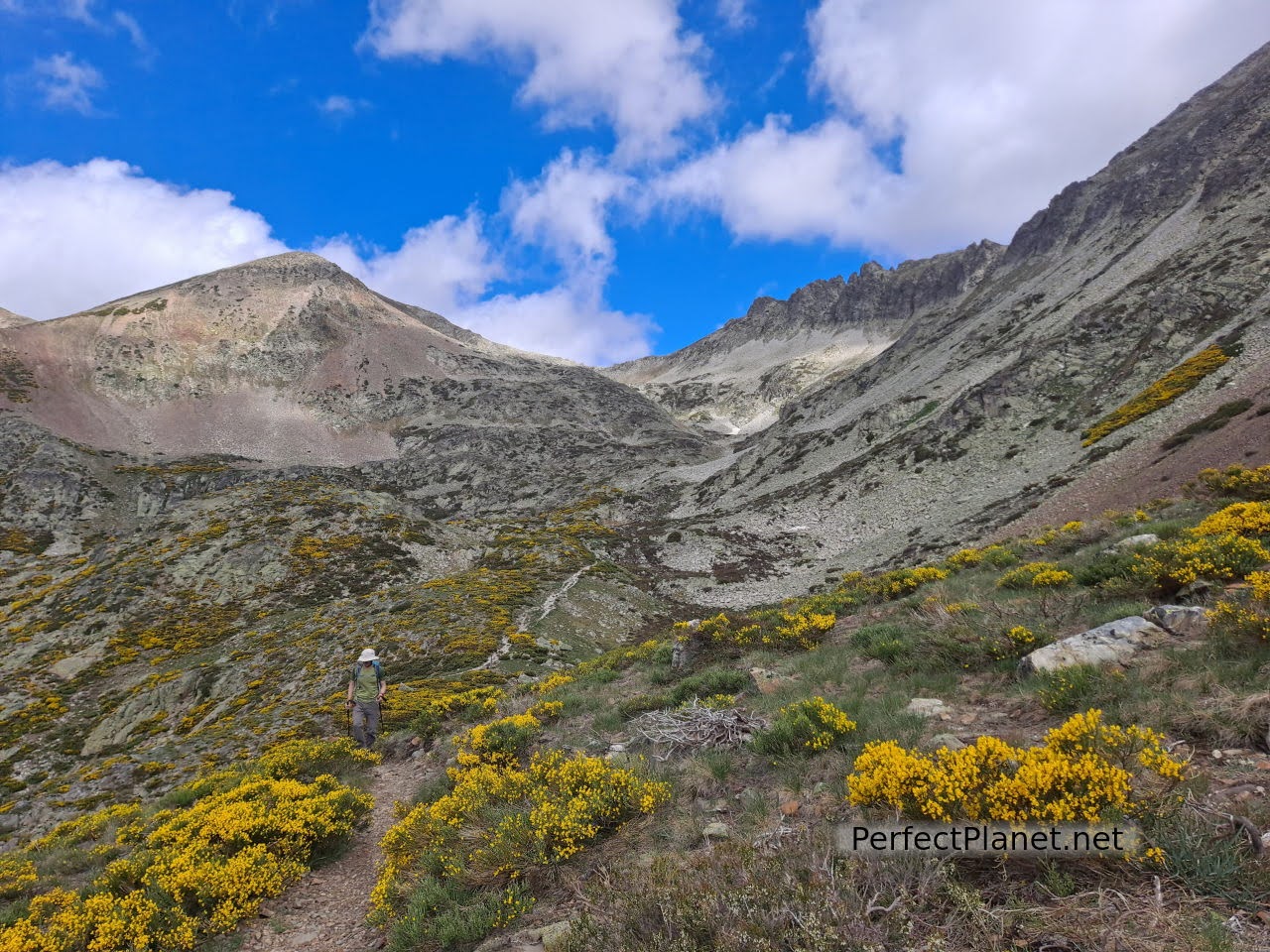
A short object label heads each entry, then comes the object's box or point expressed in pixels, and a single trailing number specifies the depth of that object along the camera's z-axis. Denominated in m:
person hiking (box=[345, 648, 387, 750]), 15.09
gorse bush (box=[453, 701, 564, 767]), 10.88
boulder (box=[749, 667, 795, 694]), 10.56
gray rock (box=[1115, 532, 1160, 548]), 11.05
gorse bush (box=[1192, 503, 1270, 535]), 9.63
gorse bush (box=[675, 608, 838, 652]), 13.30
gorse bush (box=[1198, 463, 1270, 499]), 13.77
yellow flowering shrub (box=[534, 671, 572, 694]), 15.73
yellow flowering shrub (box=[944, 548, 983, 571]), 16.72
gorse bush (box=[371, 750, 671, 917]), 6.42
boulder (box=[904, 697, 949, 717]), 7.38
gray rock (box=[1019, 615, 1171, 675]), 7.03
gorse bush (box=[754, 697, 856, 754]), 7.11
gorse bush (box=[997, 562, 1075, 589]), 10.80
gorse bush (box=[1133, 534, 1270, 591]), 8.33
